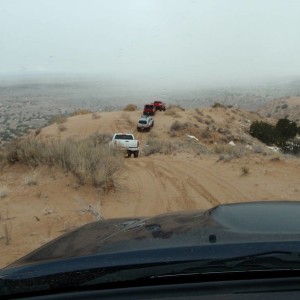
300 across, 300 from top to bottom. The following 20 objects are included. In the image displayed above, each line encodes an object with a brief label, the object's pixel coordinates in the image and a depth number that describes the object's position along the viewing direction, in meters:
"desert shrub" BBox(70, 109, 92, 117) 47.62
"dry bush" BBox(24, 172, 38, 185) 9.45
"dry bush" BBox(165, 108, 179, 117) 40.76
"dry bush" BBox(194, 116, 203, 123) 39.31
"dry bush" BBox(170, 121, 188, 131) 33.41
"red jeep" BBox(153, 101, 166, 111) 47.23
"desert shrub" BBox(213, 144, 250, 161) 14.71
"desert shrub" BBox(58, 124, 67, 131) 34.71
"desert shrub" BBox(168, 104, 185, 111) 47.93
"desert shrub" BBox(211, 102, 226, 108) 49.61
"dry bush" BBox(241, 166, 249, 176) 12.17
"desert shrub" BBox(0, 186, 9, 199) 8.85
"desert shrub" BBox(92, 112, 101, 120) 39.86
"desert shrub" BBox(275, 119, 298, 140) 34.16
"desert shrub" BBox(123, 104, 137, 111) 48.51
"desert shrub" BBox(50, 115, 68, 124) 39.29
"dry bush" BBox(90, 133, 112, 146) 23.79
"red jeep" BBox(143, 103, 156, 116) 42.06
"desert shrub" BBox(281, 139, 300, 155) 24.47
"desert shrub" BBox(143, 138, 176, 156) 22.03
